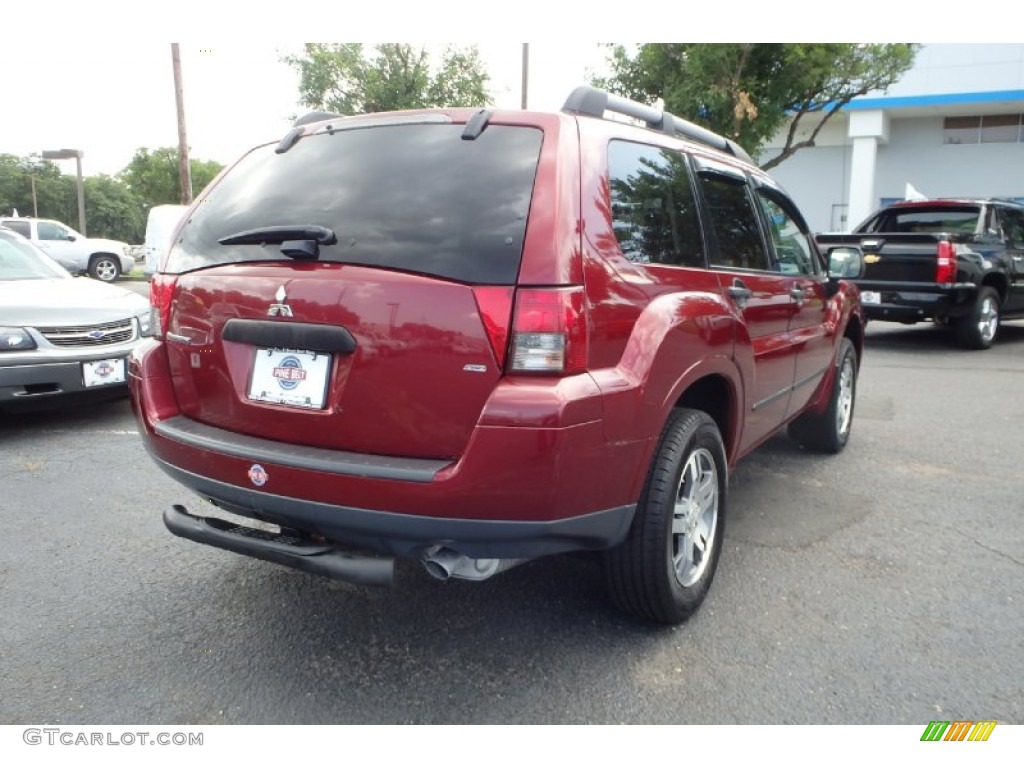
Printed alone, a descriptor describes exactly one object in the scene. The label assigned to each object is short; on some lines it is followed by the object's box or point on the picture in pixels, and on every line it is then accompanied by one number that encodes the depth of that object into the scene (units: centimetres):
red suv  211
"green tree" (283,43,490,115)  2039
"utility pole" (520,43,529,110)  1931
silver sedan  500
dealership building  2205
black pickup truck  885
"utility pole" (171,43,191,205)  1899
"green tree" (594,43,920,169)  1402
